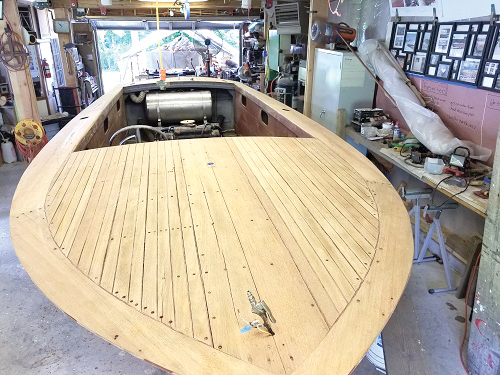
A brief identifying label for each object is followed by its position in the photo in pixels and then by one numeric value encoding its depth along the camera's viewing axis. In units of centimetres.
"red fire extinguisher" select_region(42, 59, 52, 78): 745
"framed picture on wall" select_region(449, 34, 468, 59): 286
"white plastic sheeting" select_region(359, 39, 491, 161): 283
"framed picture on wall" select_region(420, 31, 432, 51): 321
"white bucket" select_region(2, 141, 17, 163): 515
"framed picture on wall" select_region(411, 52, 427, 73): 331
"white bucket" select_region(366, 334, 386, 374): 210
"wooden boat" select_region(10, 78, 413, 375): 107
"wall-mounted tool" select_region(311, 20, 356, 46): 402
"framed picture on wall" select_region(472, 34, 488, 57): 268
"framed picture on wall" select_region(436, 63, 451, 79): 305
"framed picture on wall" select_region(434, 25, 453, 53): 300
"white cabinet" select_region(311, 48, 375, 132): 387
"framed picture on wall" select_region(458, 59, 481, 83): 277
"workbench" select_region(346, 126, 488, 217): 222
